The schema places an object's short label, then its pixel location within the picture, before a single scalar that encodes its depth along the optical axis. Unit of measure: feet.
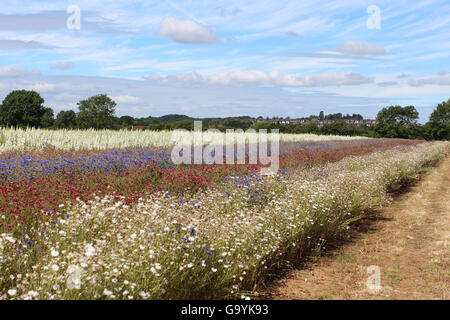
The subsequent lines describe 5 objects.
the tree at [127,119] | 211.00
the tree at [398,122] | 245.86
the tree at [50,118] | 188.96
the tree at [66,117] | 256.68
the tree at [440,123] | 239.71
